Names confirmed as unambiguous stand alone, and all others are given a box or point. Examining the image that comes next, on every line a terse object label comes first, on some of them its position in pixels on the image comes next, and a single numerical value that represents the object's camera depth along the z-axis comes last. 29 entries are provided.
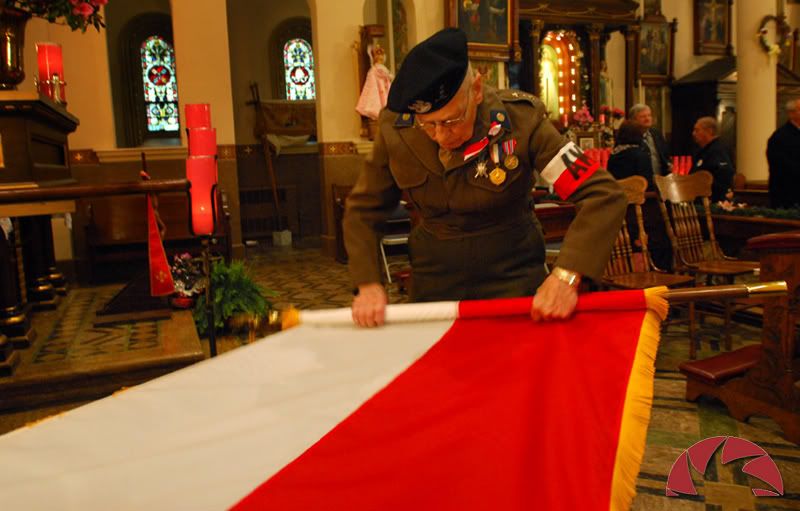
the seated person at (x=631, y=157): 5.33
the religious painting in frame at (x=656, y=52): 13.02
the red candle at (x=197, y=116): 2.96
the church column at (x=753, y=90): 9.87
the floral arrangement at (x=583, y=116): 8.47
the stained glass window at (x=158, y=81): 12.40
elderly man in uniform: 1.63
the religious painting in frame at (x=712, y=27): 13.61
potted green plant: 4.54
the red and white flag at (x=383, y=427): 0.98
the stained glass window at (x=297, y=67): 12.52
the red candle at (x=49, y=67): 4.50
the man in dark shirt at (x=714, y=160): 6.38
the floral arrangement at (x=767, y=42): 9.66
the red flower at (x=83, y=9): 3.46
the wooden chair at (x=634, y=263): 4.09
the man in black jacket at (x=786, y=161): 5.63
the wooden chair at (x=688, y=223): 4.59
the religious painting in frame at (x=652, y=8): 13.02
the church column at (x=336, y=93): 8.38
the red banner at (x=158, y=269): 3.67
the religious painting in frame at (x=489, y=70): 9.64
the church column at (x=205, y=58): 7.85
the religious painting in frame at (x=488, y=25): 9.20
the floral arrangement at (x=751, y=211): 4.89
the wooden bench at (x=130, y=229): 6.61
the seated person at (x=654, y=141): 6.15
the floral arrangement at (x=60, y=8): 3.46
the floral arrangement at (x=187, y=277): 4.67
